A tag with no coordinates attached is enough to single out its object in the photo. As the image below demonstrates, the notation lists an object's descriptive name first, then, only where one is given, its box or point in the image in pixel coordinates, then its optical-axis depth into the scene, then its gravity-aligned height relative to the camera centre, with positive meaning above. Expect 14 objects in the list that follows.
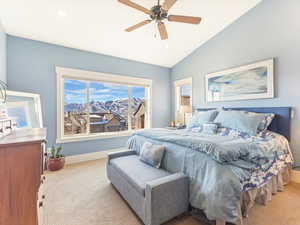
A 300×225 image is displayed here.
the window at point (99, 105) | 3.56 +0.22
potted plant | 3.04 -1.00
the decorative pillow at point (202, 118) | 3.21 -0.13
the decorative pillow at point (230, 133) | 2.52 -0.37
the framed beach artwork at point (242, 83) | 2.87 +0.66
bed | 1.38 -0.65
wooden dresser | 0.99 -0.47
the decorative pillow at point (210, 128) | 2.85 -0.32
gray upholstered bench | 1.47 -0.89
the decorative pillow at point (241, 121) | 2.52 -0.16
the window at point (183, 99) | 4.35 +0.46
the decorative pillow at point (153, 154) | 2.05 -0.61
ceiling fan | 1.93 +1.42
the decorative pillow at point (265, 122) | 2.54 -0.18
